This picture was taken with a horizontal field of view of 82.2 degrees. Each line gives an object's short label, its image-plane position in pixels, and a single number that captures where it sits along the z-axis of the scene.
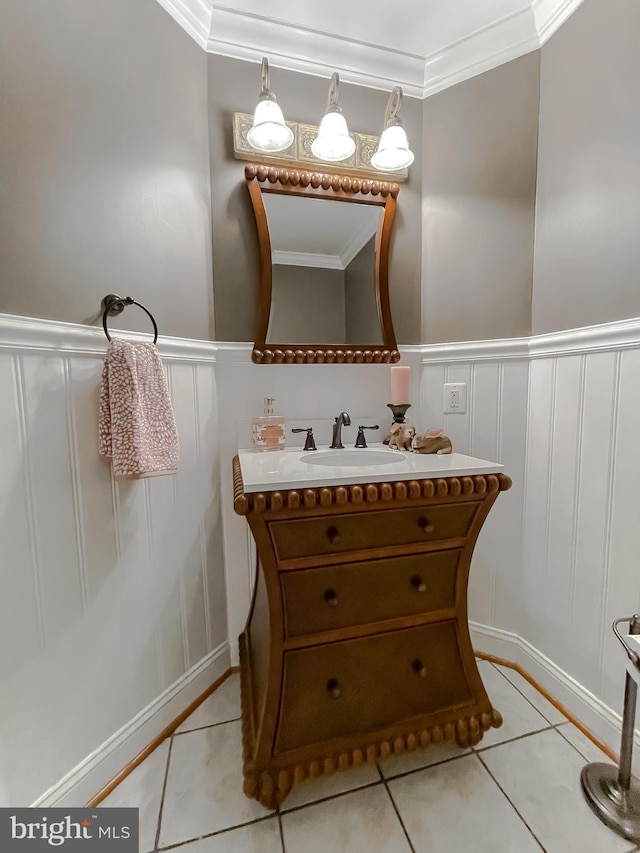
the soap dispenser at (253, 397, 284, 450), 1.35
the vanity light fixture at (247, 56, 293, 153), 1.19
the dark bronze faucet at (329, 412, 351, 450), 1.34
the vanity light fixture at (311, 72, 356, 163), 1.25
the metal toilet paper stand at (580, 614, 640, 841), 0.92
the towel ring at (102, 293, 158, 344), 0.97
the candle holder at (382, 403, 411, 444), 1.41
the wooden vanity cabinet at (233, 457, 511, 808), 0.91
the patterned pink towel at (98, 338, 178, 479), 0.92
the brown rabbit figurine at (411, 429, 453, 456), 1.21
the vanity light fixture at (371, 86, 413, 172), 1.32
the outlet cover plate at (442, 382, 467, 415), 1.50
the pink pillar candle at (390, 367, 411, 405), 1.41
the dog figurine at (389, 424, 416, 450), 1.31
